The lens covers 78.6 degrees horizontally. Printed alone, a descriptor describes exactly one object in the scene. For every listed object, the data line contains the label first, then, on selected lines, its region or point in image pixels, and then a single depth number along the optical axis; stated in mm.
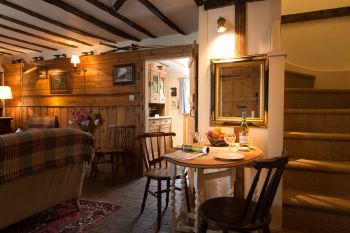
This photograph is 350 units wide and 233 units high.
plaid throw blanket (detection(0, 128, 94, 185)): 1653
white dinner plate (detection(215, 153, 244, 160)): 1452
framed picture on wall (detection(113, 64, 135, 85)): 3904
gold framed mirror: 2154
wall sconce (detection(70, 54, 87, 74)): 4043
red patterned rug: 2053
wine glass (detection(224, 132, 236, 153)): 1858
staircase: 1743
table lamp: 4684
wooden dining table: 1380
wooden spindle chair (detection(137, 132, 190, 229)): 2160
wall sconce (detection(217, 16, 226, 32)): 2232
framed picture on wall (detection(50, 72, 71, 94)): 4418
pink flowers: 4085
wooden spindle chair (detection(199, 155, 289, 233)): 1191
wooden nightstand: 4628
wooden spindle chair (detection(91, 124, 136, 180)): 3781
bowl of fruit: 1960
